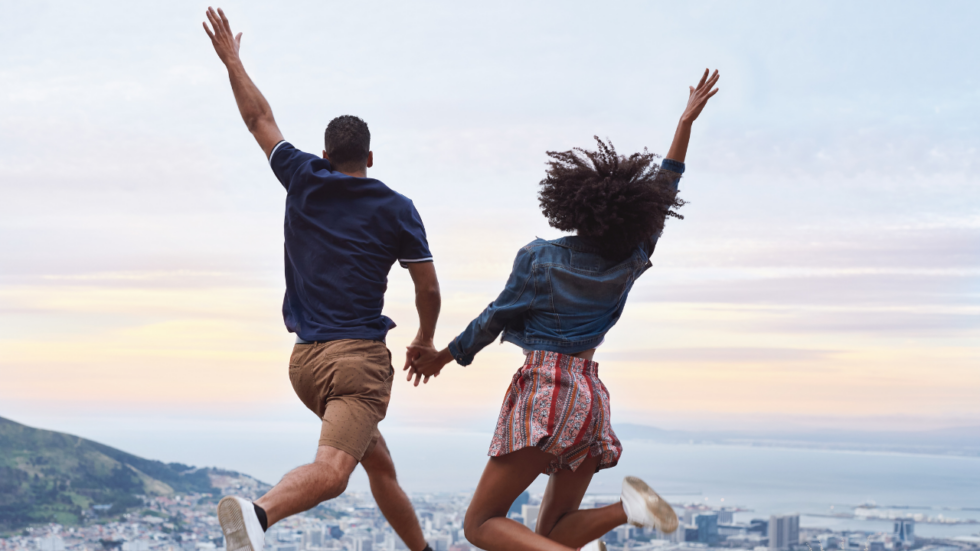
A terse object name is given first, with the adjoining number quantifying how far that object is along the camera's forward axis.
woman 3.24
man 3.54
